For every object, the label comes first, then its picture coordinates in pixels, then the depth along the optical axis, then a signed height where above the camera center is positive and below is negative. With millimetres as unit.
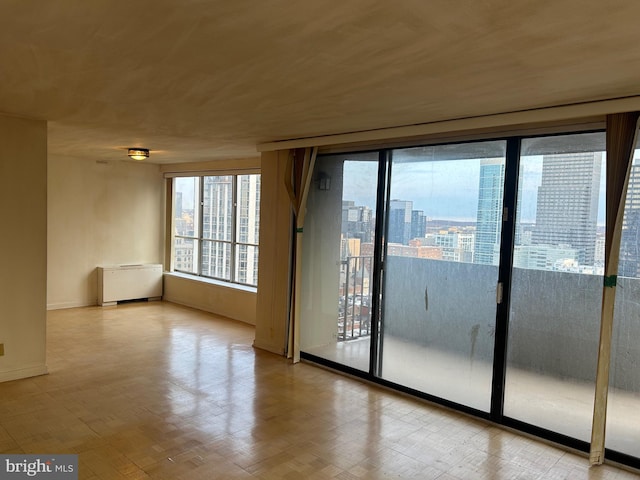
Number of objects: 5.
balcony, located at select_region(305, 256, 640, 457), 3057 -922
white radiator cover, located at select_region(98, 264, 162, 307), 7324 -1232
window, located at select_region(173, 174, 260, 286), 6852 -258
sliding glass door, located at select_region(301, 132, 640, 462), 3152 -473
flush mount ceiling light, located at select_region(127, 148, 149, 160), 5863 +686
